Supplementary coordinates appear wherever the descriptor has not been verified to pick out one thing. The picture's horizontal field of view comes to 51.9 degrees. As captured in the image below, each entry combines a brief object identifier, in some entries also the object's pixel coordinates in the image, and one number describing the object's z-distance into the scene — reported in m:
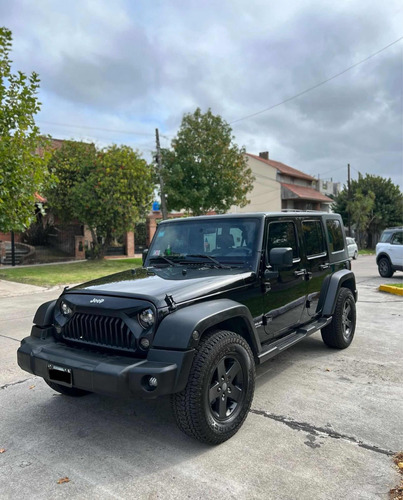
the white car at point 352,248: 25.70
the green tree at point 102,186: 18.98
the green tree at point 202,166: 21.66
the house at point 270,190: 44.62
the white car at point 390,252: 13.96
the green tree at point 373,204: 41.38
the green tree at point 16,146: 10.62
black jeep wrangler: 2.91
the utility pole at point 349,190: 42.89
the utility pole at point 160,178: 21.52
